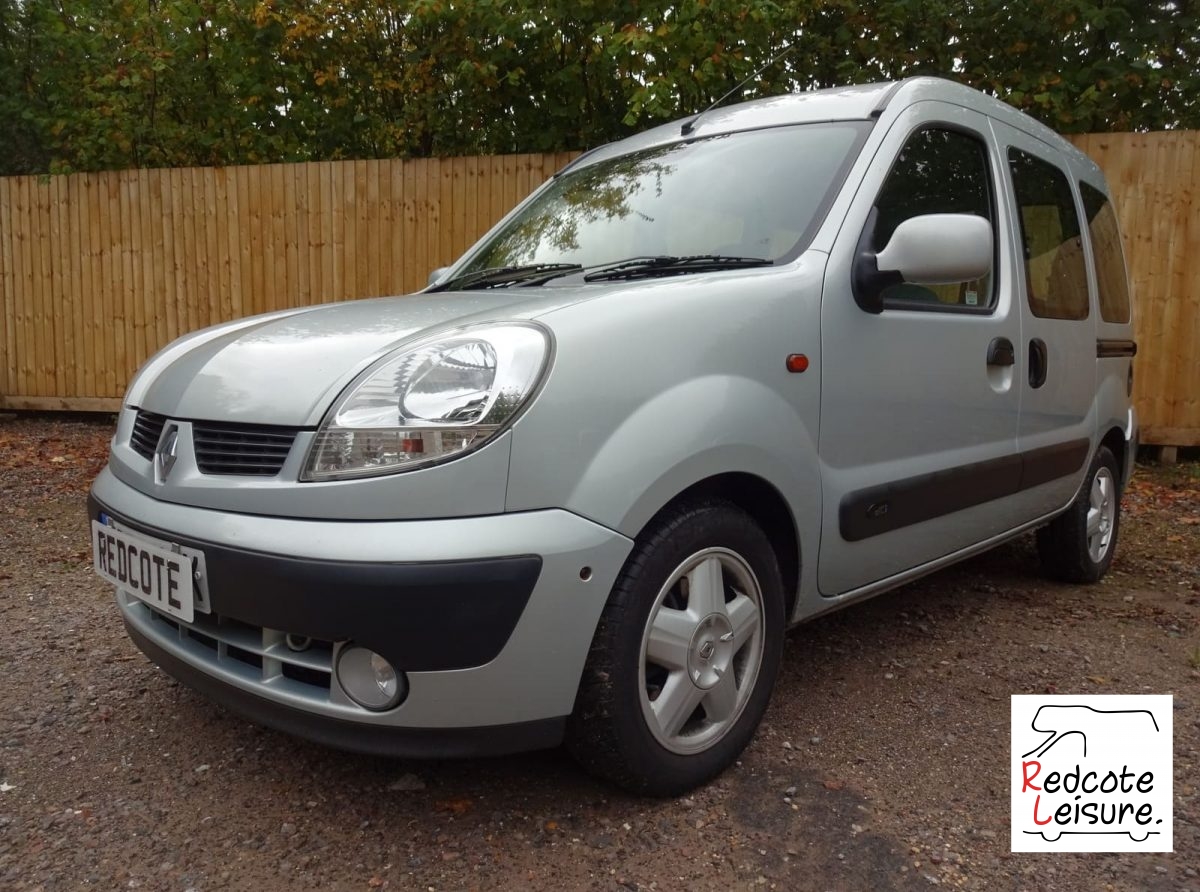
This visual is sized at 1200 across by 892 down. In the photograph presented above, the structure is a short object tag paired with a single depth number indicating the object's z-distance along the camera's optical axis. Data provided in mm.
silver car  1767
